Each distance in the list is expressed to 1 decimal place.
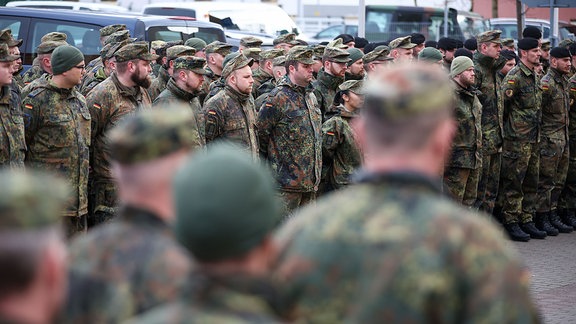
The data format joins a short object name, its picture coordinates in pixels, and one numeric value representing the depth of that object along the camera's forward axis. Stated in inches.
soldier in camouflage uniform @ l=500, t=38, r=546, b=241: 506.9
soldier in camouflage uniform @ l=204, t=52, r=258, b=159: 386.0
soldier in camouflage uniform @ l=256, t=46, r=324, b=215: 398.9
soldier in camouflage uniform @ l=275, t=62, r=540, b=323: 109.3
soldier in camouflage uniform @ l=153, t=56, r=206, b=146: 374.6
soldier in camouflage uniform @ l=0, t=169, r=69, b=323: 97.7
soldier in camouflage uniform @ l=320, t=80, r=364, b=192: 409.1
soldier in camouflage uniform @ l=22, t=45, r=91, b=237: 341.1
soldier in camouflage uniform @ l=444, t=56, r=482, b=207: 458.9
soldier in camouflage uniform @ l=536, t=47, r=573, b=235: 525.0
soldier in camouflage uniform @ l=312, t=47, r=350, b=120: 466.3
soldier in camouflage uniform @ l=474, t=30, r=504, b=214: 495.5
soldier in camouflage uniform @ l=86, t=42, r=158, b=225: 366.6
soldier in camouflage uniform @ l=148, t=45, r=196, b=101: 419.5
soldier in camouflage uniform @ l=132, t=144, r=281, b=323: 100.4
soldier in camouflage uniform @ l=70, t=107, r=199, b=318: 134.1
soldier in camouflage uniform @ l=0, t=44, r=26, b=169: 321.7
